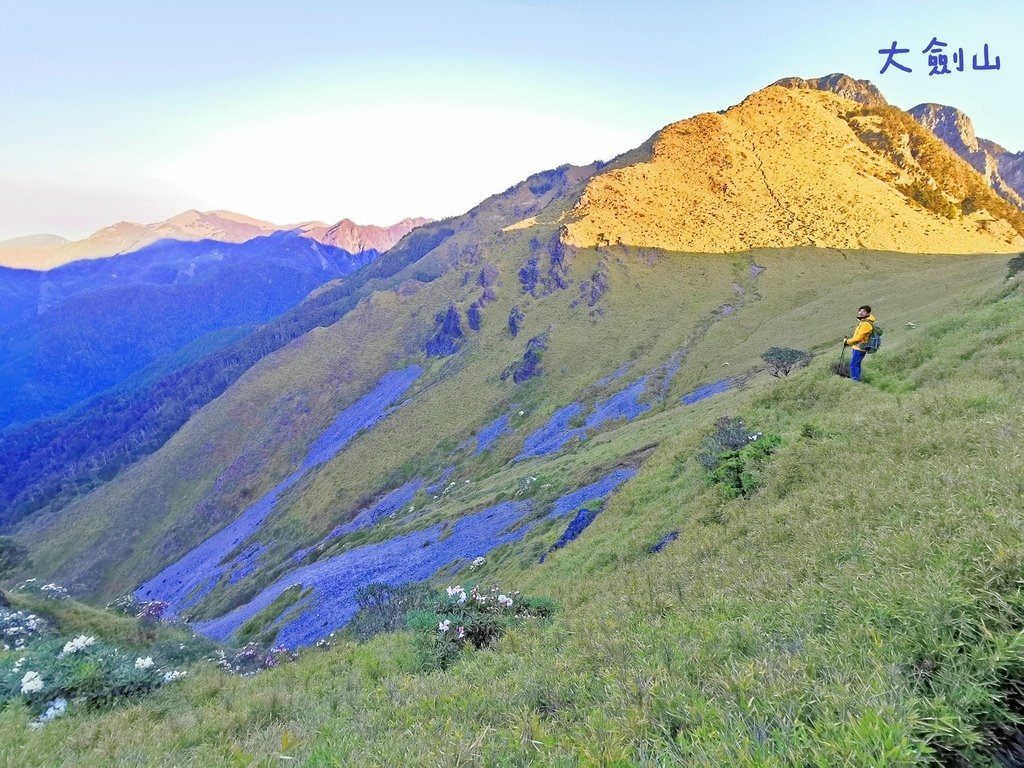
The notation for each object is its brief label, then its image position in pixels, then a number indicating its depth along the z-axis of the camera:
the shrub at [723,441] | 13.91
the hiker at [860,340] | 14.88
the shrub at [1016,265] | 33.86
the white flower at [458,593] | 9.53
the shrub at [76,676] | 7.31
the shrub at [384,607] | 12.75
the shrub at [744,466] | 11.04
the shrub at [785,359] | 34.84
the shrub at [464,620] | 7.98
